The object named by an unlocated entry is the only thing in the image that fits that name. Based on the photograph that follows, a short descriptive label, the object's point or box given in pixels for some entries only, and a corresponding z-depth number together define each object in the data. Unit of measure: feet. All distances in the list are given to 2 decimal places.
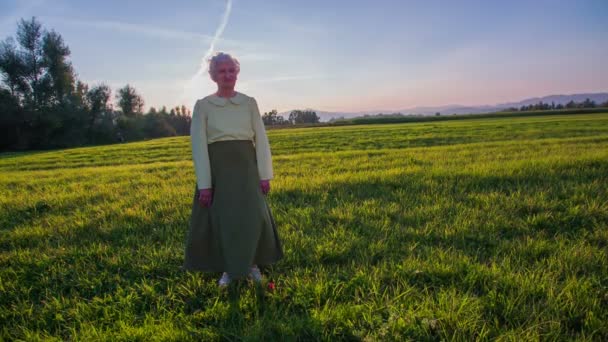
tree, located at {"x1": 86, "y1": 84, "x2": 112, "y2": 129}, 168.04
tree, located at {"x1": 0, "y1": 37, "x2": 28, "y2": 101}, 131.85
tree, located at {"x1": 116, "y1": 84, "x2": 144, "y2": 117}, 229.04
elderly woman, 9.48
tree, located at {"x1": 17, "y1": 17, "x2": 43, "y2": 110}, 136.77
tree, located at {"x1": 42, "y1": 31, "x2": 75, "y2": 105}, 142.72
